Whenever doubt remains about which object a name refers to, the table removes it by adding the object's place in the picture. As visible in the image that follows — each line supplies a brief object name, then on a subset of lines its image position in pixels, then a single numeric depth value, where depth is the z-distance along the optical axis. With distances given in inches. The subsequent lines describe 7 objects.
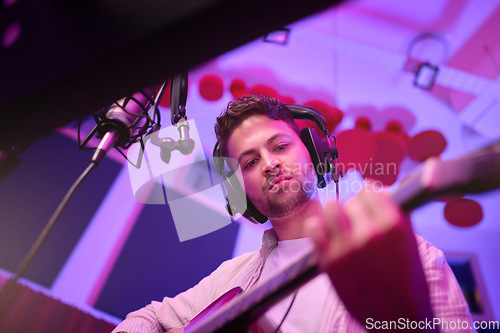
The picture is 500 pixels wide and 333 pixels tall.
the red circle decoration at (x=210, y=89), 80.4
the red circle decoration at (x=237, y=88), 80.8
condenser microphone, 31.8
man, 14.0
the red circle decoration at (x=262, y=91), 77.2
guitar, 13.4
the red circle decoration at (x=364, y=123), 82.7
